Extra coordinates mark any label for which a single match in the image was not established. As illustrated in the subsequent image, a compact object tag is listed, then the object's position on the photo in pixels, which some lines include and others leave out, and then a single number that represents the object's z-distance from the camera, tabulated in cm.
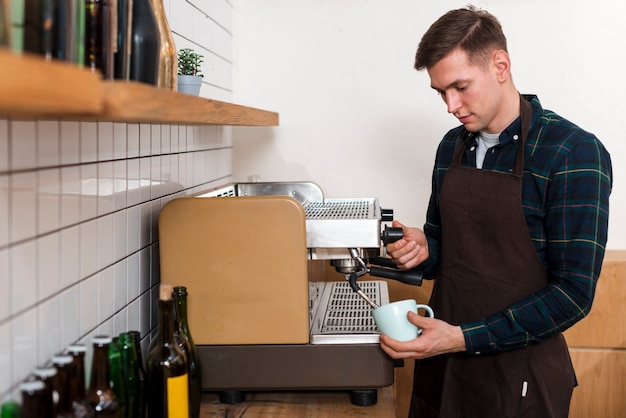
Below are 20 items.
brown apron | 166
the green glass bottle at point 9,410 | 89
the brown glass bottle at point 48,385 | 96
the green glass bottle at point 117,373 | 115
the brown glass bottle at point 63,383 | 102
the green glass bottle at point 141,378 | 129
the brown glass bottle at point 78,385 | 103
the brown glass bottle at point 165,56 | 140
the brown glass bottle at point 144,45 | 113
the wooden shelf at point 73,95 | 59
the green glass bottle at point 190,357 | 141
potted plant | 166
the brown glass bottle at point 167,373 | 125
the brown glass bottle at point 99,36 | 98
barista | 155
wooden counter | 152
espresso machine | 148
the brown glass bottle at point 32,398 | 93
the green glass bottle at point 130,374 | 121
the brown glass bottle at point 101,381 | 108
